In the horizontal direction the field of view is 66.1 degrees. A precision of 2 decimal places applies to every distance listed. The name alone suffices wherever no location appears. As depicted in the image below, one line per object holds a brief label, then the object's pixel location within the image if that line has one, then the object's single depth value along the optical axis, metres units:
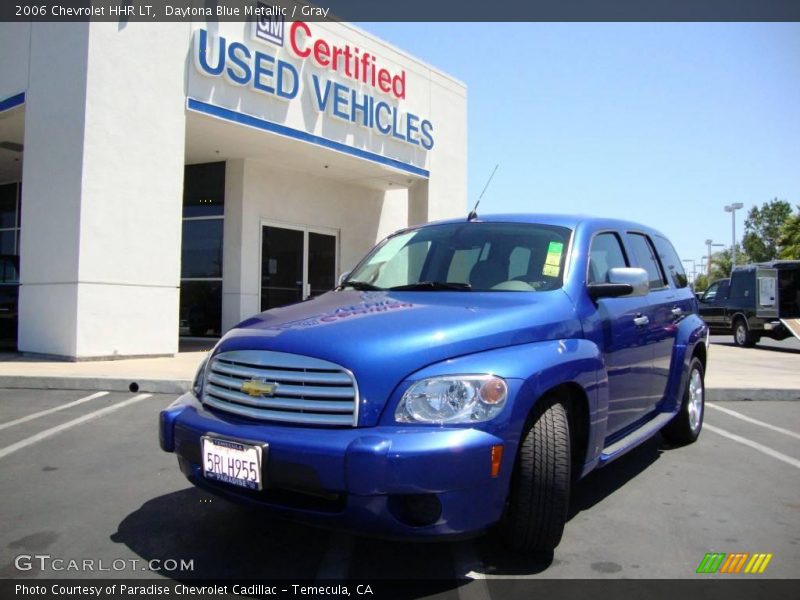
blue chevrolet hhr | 2.43
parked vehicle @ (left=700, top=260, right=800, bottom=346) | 15.50
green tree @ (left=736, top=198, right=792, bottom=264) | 60.22
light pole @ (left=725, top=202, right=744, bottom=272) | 41.41
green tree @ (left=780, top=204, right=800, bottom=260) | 36.53
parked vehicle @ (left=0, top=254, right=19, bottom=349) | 10.45
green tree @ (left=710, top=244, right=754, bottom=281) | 63.90
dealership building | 9.41
